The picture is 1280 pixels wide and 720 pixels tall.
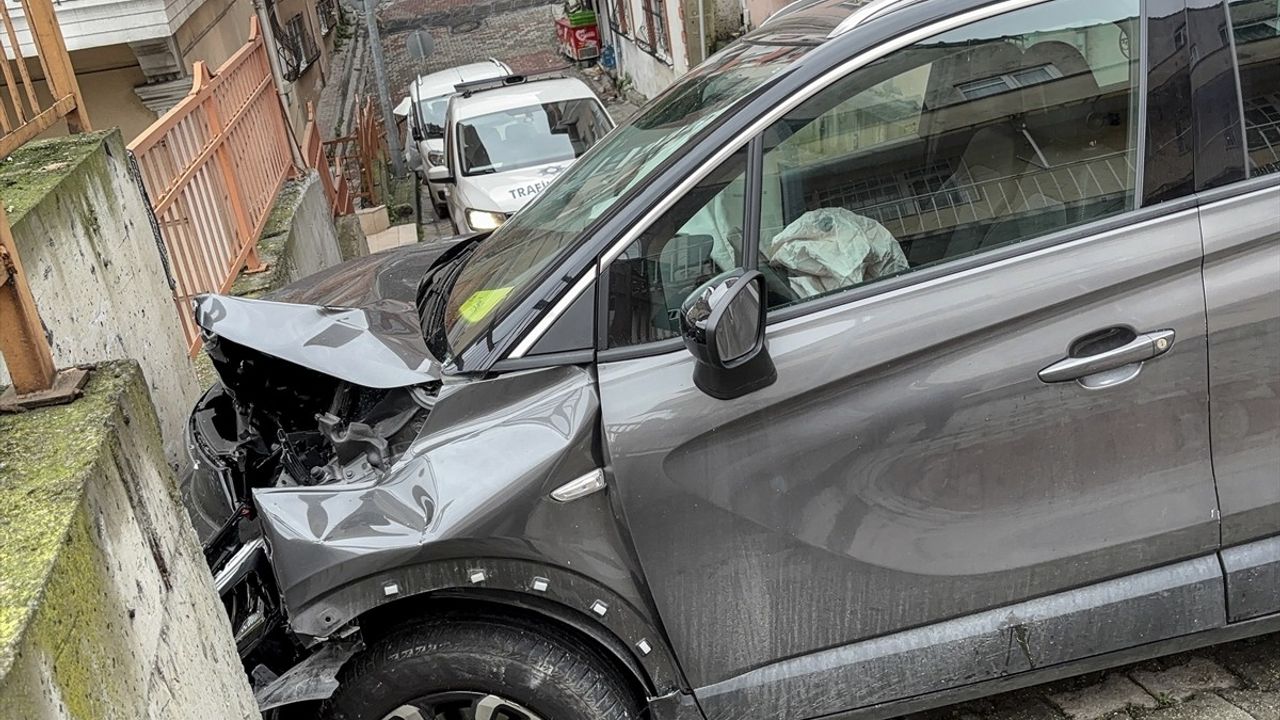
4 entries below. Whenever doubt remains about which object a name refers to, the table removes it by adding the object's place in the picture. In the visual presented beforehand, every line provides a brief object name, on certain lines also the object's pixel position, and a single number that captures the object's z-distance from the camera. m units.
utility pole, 15.91
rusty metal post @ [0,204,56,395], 1.92
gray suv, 2.32
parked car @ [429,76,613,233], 10.19
